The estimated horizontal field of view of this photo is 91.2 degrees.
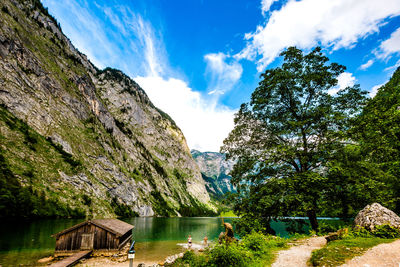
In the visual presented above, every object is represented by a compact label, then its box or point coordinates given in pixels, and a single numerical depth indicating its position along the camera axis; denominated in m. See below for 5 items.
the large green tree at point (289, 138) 12.41
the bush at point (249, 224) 13.26
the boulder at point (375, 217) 11.10
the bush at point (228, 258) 9.59
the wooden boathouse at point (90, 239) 28.02
